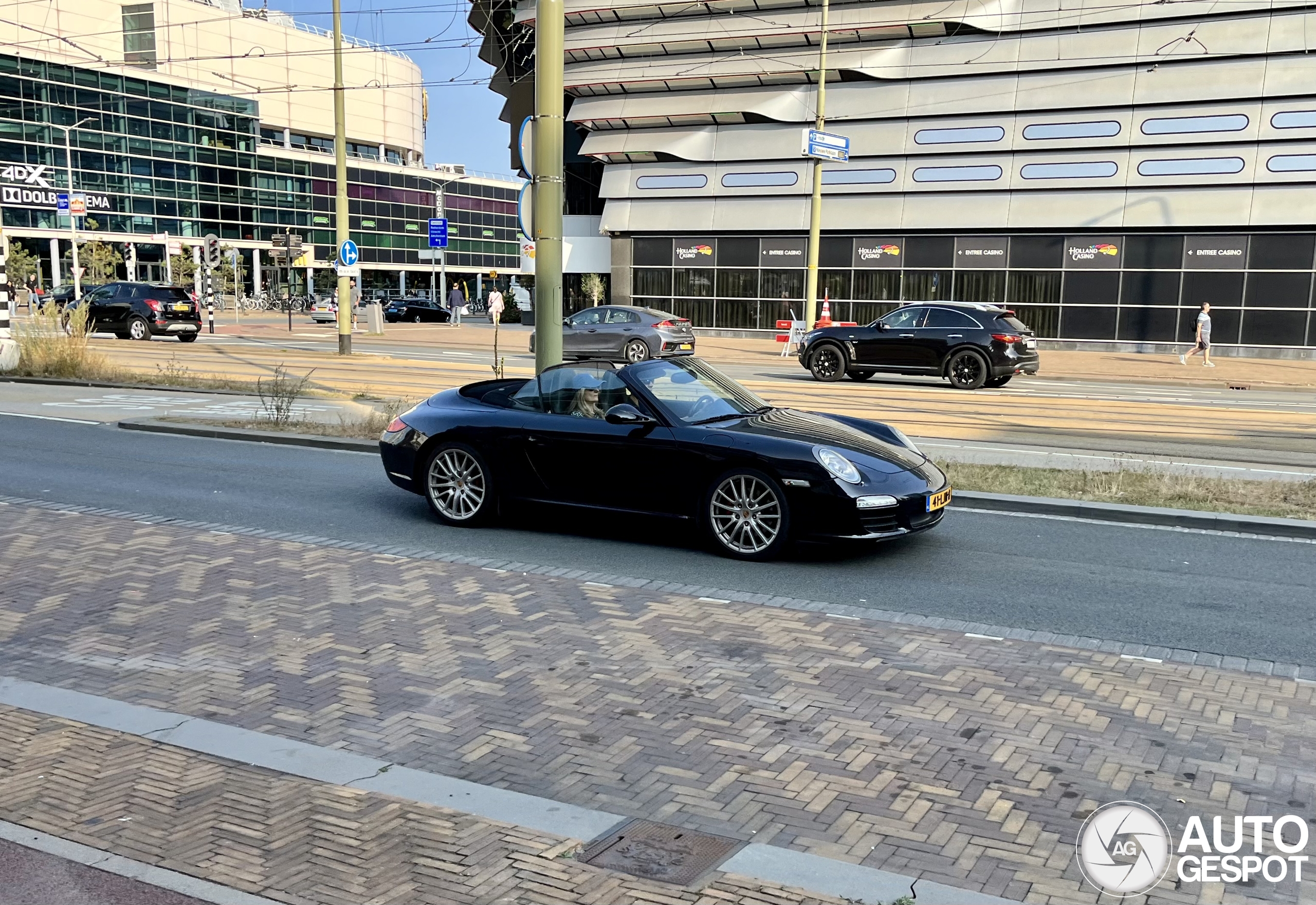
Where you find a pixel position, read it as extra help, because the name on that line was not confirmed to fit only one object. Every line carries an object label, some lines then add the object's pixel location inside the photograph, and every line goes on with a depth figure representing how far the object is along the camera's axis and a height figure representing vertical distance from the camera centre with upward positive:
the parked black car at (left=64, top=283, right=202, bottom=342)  31.69 -0.58
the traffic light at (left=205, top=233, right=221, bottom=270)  42.78 +1.58
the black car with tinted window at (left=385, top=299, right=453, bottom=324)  56.84 -0.79
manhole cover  3.48 -1.78
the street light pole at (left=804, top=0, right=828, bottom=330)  27.92 +1.70
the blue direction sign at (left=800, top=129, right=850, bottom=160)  25.27 +3.67
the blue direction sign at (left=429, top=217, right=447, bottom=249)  53.34 +3.06
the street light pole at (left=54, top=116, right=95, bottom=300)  50.14 +2.54
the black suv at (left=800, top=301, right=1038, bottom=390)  20.95 -0.77
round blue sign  27.88 +1.04
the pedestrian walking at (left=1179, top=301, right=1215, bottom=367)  28.02 -0.56
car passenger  8.12 -0.77
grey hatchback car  26.59 -0.83
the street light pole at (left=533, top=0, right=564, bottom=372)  10.46 +1.13
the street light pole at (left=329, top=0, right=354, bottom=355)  27.28 +2.47
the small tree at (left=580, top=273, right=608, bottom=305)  42.53 +0.41
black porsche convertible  7.38 -1.11
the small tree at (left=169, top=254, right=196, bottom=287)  81.19 +1.76
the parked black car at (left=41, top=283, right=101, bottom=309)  36.94 -0.17
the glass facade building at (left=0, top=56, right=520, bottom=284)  76.75 +9.91
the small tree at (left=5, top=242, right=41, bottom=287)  69.75 +1.48
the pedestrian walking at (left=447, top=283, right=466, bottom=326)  52.34 -0.37
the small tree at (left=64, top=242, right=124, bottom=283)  73.25 +2.00
